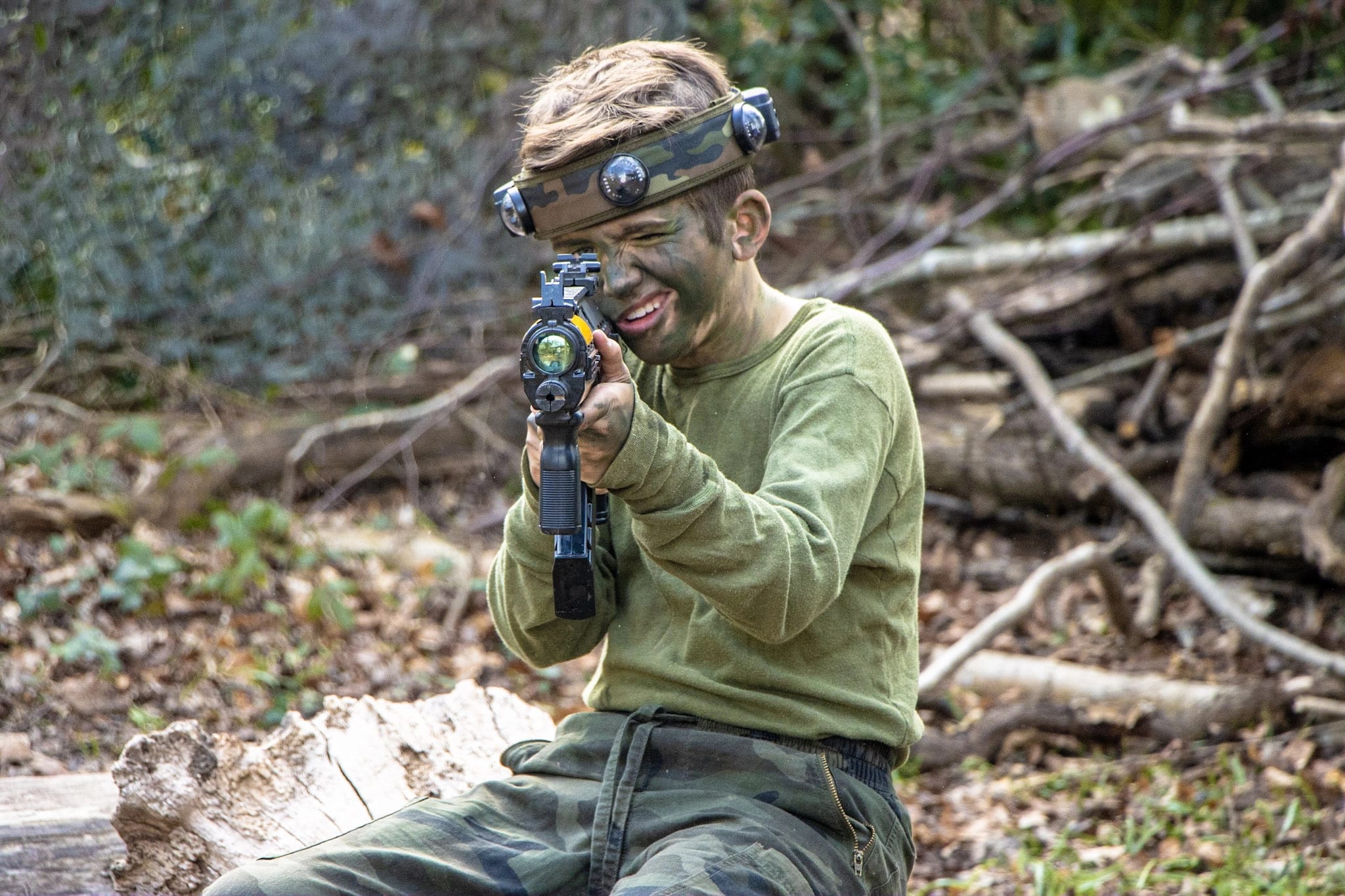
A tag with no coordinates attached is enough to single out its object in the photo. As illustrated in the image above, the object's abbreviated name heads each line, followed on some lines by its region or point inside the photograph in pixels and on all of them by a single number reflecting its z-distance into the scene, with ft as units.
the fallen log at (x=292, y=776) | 17.61
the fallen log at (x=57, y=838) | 18.39
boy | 13.75
